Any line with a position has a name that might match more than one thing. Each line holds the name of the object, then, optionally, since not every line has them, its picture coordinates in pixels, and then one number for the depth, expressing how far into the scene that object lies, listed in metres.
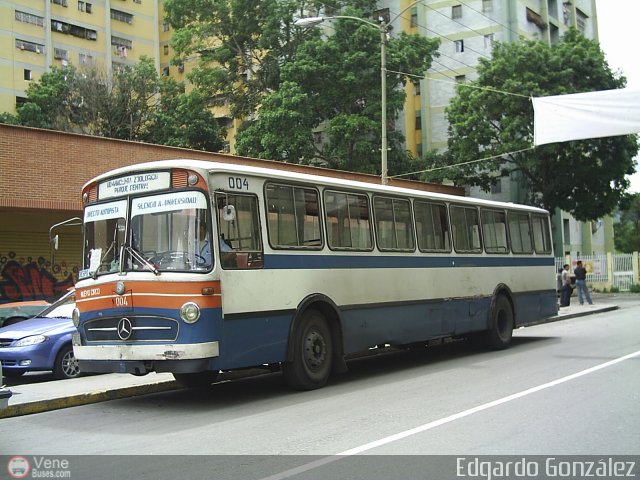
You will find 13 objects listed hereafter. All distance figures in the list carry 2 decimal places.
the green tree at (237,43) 38.50
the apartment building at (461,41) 43.75
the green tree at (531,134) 32.50
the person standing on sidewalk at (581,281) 27.61
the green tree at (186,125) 39.41
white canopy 13.74
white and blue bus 8.30
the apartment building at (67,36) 47.56
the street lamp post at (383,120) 19.17
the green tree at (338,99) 34.72
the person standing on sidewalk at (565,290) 27.02
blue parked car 11.15
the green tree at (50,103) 37.58
